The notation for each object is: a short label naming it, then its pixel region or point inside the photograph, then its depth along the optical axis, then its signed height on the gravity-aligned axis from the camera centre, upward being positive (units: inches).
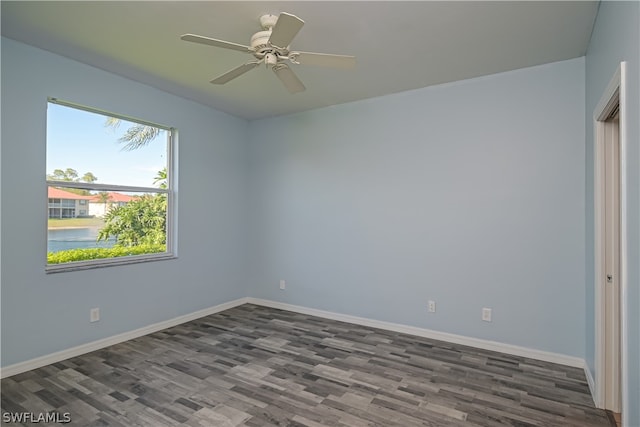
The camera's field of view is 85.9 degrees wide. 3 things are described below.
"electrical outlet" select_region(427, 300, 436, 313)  141.6 -36.8
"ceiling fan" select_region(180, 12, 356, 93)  77.4 +40.7
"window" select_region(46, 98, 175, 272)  120.7 +10.3
